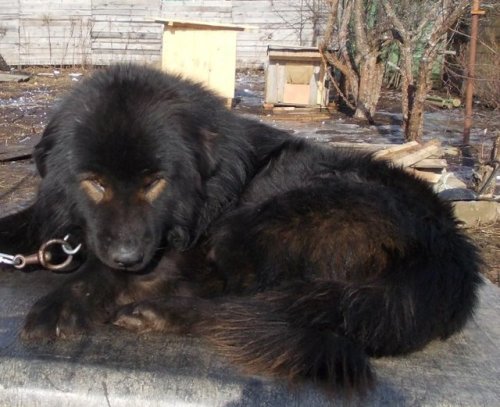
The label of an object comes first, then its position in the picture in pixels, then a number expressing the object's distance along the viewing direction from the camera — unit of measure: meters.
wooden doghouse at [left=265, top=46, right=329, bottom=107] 10.92
